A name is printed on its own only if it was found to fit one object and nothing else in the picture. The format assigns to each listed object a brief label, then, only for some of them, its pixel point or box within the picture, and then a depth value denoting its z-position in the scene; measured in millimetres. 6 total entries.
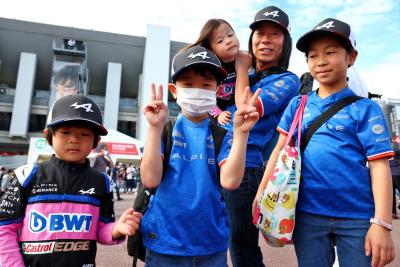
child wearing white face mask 1534
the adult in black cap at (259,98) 2029
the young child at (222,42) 2033
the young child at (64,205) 1590
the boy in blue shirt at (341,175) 1546
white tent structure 19152
